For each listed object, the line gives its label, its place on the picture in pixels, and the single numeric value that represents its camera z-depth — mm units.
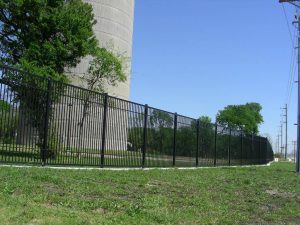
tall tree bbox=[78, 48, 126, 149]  24258
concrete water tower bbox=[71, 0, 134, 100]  40105
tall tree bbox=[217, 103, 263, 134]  69895
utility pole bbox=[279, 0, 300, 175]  23227
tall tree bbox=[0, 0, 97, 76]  17932
